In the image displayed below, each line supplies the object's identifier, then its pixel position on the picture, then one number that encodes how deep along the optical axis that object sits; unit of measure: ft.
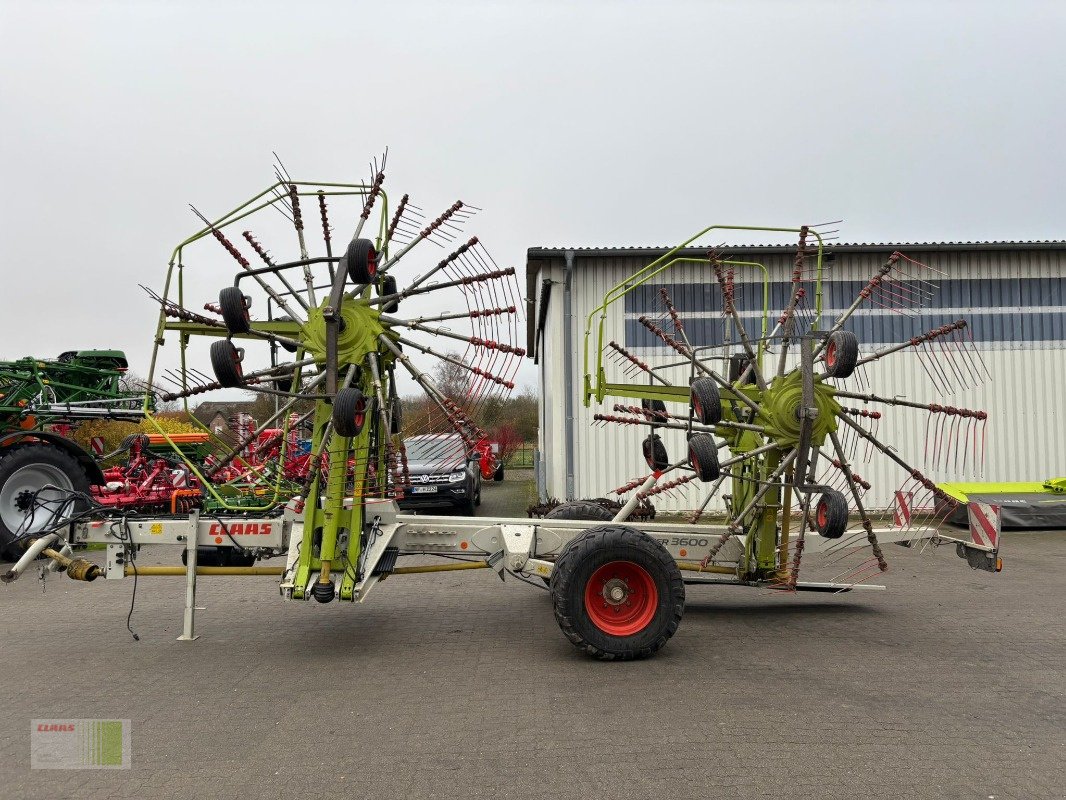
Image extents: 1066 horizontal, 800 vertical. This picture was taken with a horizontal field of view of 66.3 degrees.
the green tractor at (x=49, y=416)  31.78
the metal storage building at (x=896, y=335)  46.88
